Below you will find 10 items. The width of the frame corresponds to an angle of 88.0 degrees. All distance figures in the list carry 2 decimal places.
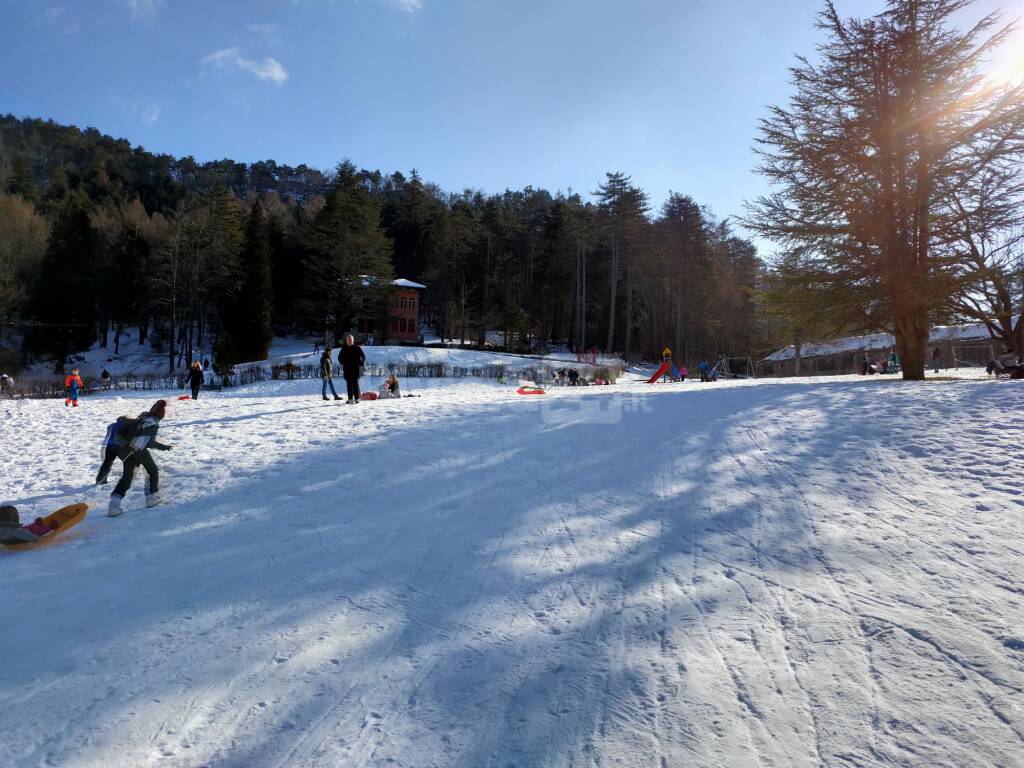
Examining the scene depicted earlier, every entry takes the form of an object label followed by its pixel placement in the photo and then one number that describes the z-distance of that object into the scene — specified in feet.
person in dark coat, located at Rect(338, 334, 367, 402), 44.70
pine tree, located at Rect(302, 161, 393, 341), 133.80
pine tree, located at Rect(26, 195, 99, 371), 130.72
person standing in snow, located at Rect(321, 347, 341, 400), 51.76
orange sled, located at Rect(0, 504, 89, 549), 15.94
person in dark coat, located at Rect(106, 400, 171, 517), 19.43
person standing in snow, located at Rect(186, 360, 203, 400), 64.64
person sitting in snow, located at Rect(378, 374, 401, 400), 55.98
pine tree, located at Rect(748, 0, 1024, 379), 47.06
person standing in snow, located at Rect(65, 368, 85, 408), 60.40
